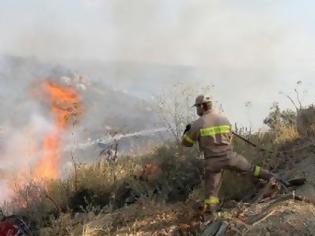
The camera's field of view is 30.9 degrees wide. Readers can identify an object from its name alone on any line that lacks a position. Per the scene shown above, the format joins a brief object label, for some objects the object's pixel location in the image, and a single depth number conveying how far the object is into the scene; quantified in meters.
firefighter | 7.58
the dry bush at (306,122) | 9.20
